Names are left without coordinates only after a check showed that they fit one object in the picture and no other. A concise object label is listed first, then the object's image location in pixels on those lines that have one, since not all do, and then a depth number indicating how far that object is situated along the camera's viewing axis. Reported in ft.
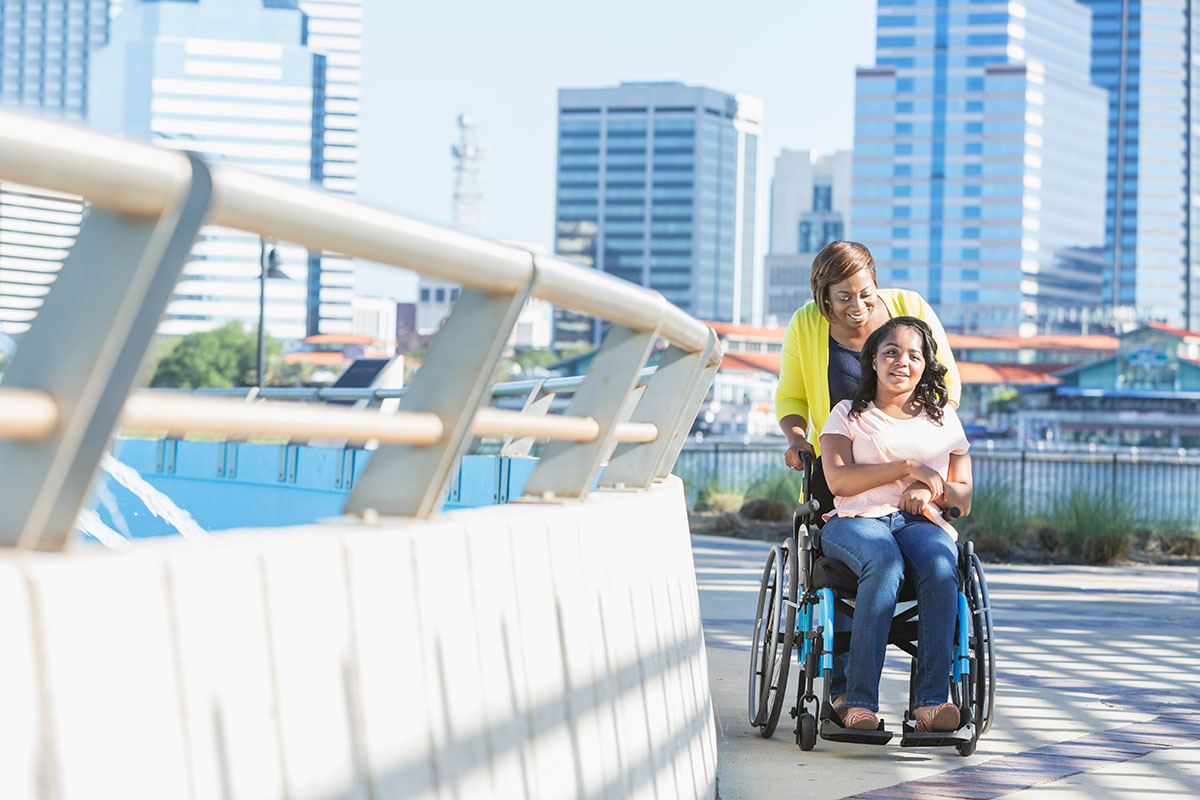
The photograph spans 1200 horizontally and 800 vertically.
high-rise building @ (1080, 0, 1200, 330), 647.56
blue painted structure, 39.32
